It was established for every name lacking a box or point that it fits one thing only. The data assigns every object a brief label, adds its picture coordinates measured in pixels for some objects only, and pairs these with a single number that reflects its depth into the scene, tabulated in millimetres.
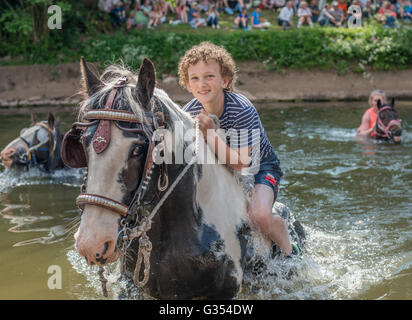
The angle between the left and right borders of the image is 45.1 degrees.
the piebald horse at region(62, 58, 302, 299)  2539
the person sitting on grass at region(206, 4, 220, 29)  22984
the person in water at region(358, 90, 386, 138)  11406
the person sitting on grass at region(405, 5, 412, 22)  24781
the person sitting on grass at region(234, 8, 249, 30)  22897
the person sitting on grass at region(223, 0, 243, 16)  24791
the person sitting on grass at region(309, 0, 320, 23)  24378
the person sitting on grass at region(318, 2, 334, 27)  22781
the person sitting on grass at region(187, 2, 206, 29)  22692
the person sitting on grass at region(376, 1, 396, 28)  22781
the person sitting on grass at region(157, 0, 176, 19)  22867
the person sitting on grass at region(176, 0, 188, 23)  23328
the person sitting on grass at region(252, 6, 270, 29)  23016
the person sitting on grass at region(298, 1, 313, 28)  23203
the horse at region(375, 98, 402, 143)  10641
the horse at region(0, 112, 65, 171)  7844
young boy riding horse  3619
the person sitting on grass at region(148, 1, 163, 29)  22328
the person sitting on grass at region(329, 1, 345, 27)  22719
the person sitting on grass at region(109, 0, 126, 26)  21844
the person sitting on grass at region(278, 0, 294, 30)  22766
